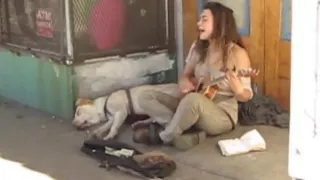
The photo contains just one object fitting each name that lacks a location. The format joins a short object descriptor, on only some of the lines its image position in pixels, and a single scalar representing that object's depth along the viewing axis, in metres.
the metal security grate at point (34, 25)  4.52
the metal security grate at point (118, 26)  4.49
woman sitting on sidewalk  3.79
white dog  4.31
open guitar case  3.36
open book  3.68
